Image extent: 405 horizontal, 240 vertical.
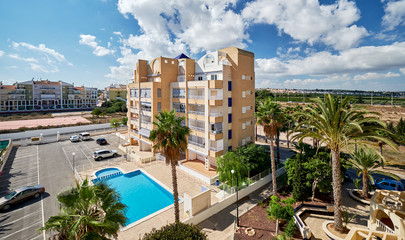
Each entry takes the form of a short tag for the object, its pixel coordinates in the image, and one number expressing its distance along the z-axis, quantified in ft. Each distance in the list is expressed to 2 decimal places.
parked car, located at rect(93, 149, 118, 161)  112.78
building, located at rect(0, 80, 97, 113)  301.02
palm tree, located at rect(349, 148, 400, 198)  68.72
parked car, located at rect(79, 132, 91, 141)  157.39
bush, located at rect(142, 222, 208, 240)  38.83
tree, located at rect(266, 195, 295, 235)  52.08
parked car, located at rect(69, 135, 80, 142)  152.76
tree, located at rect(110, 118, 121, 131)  173.61
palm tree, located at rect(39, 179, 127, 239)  30.60
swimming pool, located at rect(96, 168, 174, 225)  69.31
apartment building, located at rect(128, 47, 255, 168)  94.68
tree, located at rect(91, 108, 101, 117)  254.88
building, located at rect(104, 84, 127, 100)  461.78
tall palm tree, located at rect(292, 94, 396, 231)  50.24
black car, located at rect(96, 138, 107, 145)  144.53
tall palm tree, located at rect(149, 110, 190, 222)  54.29
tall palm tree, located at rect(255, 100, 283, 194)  70.23
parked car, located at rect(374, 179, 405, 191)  74.59
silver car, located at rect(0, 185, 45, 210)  65.87
